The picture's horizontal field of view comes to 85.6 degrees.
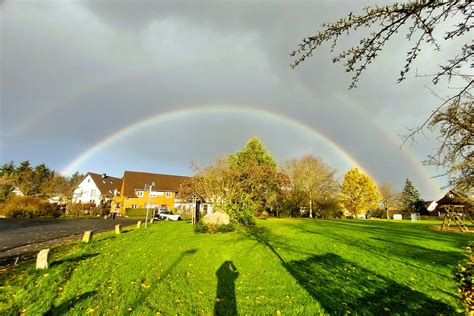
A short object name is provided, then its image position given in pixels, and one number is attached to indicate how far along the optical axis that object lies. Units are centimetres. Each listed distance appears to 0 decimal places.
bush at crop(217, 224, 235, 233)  1932
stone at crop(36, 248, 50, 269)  855
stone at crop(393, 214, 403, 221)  6124
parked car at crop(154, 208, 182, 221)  3994
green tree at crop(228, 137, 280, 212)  3512
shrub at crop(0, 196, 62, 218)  3641
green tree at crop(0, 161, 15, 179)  6514
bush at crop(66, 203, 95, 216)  4427
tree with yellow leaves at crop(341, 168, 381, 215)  5756
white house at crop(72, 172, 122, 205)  6683
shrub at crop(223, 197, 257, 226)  2276
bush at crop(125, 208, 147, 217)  5275
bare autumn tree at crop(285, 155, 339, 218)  5004
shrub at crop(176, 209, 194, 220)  4395
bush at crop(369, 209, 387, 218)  6866
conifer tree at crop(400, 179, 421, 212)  7944
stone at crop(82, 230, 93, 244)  1403
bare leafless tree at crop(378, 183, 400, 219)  7288
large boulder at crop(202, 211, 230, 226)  2012
